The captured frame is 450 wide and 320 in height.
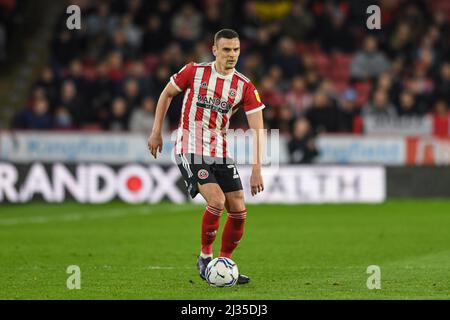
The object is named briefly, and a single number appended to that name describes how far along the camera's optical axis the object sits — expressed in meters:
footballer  8.64
